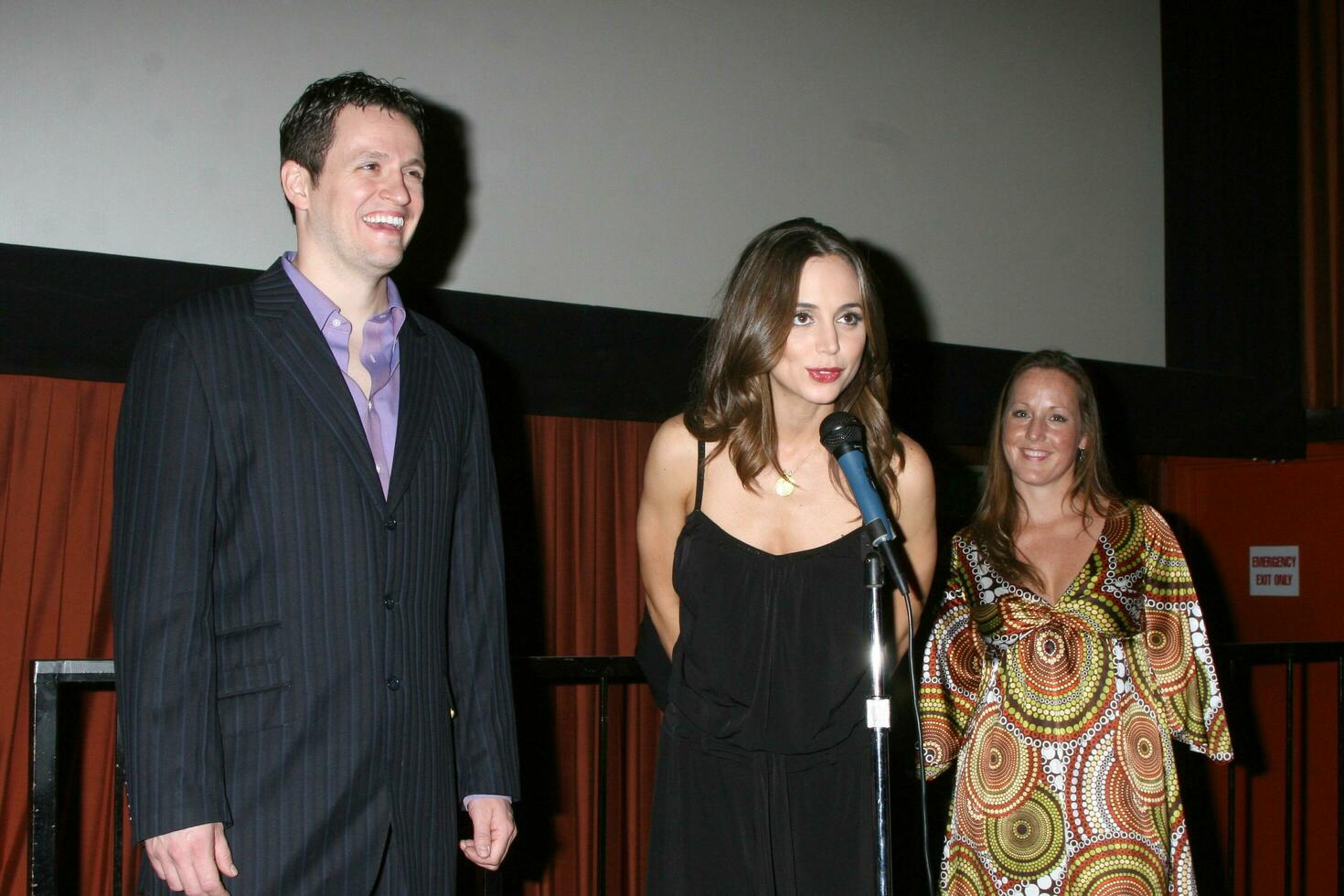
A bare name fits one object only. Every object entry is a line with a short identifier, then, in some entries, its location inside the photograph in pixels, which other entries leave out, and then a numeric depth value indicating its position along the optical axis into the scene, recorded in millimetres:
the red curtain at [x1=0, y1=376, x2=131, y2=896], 3383
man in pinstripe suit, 1556
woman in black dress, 1891
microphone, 1582
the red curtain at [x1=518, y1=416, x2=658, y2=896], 4348
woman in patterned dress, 2521
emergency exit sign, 5387
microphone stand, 1529
